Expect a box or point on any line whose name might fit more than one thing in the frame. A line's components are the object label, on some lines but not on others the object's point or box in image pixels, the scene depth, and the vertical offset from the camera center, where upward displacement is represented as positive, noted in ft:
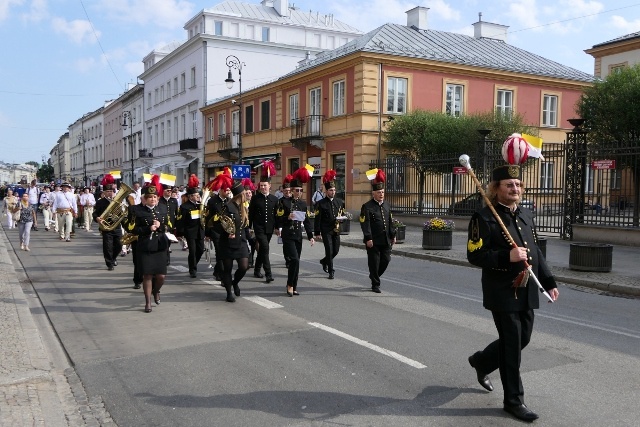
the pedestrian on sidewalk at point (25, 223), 52.75 -3.25
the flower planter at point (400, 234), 58.29 -4.36
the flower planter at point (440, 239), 51.93 -4.25
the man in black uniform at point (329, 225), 36.42 -2.18
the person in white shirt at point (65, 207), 62.08 -2.06
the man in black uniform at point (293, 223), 30.50 -1.89
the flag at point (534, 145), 16.22 +1.37
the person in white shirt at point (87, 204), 77.36 -2.18
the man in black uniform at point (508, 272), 14.15 -1.98
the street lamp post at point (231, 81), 96.54 +18.18
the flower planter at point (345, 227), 70.95 -4.53
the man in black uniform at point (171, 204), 40.19 -1.07
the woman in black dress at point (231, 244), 29.04 -2.75
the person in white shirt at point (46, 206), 77.55 -2.50
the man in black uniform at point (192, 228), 37.88 -2.61
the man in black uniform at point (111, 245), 40.83 -4.02
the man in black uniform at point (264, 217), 34.53 -1.62
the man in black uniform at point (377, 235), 31.94 -2.43
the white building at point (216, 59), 154.71 +37.13
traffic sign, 84.02 +2.76
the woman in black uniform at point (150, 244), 26.27 -2.57
